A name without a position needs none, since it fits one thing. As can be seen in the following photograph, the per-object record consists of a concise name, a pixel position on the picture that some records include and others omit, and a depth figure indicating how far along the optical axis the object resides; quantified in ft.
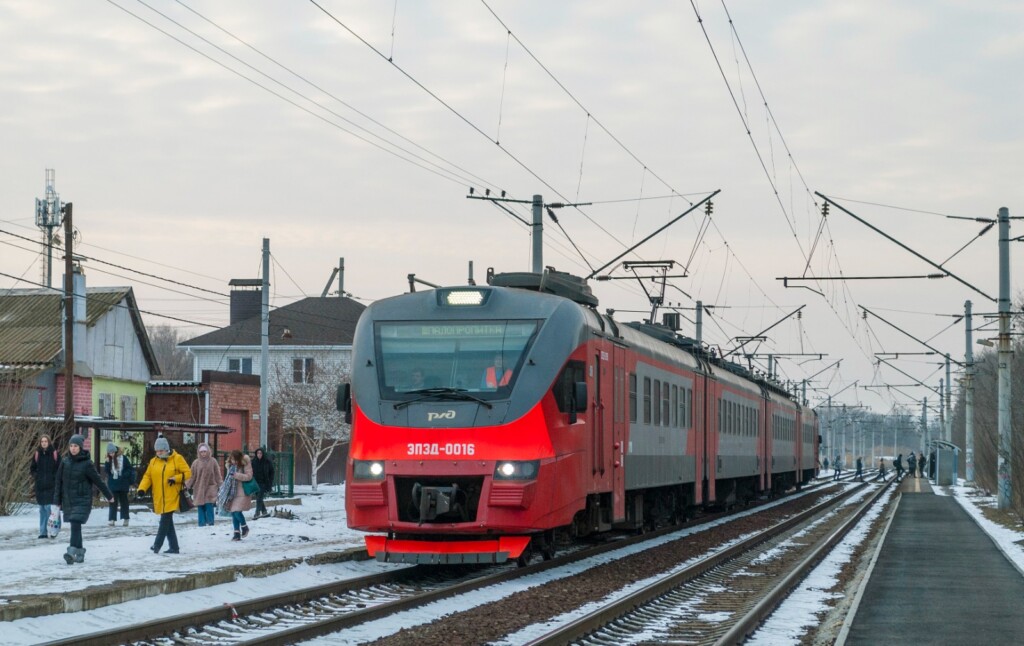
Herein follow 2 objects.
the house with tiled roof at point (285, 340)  227.40
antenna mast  203.97
